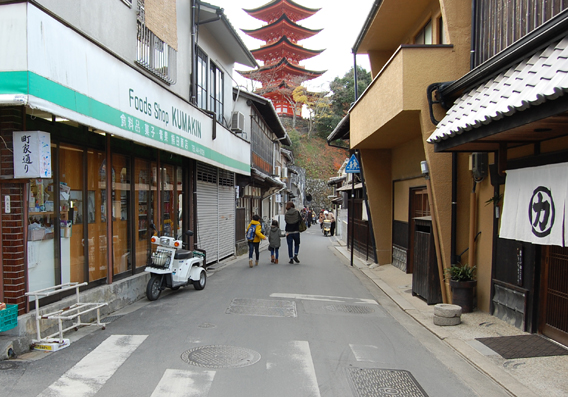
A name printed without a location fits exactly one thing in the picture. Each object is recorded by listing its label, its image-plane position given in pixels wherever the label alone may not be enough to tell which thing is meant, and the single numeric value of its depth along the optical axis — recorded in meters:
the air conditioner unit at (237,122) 17.64
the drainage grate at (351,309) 8.21
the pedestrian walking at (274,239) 14.73
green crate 4.84
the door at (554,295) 5.78
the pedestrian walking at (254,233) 13.77
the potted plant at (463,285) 7.64
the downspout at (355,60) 14.10
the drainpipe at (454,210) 8.27
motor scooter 8.55
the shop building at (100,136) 5.14
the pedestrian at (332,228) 35.19
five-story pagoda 57.50
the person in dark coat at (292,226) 14.88
